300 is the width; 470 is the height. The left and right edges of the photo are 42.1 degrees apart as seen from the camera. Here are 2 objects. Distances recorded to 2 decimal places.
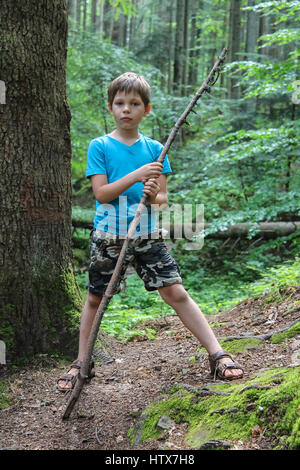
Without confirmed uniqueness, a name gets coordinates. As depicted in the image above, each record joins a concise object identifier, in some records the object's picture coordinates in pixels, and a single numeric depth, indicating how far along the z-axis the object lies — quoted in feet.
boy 8.38
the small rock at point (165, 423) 6.99
